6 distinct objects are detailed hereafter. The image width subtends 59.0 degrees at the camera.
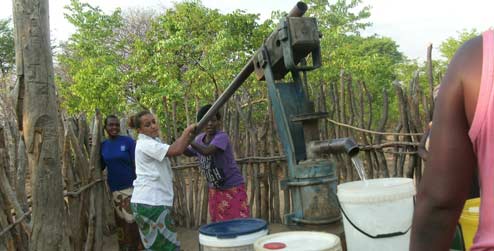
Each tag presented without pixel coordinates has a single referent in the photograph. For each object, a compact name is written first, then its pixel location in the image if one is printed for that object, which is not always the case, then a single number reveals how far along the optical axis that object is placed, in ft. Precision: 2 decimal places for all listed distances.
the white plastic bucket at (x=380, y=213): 6.06
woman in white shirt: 10.33
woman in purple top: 12.23
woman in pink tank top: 2.36
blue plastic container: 6.10
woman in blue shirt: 14.08
